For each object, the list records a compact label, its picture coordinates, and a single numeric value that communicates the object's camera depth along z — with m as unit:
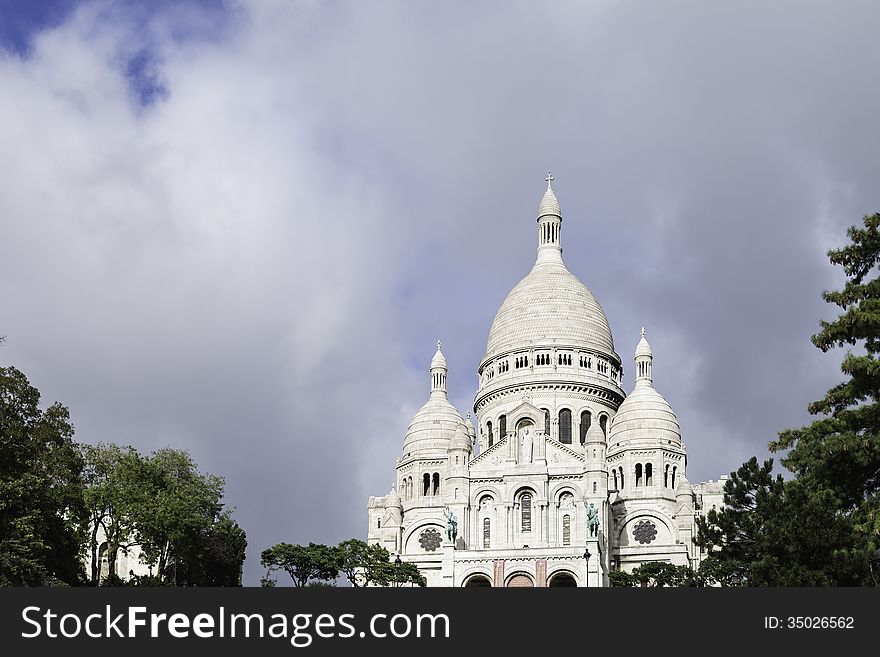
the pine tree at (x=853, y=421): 46.31
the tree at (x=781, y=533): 47.81
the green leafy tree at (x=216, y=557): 86.32
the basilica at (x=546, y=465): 102.50
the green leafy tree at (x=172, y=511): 77.69
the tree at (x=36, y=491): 62.97
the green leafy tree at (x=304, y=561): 87.62
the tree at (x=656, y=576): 83.31
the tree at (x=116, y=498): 77.56
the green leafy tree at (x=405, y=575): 89.31
